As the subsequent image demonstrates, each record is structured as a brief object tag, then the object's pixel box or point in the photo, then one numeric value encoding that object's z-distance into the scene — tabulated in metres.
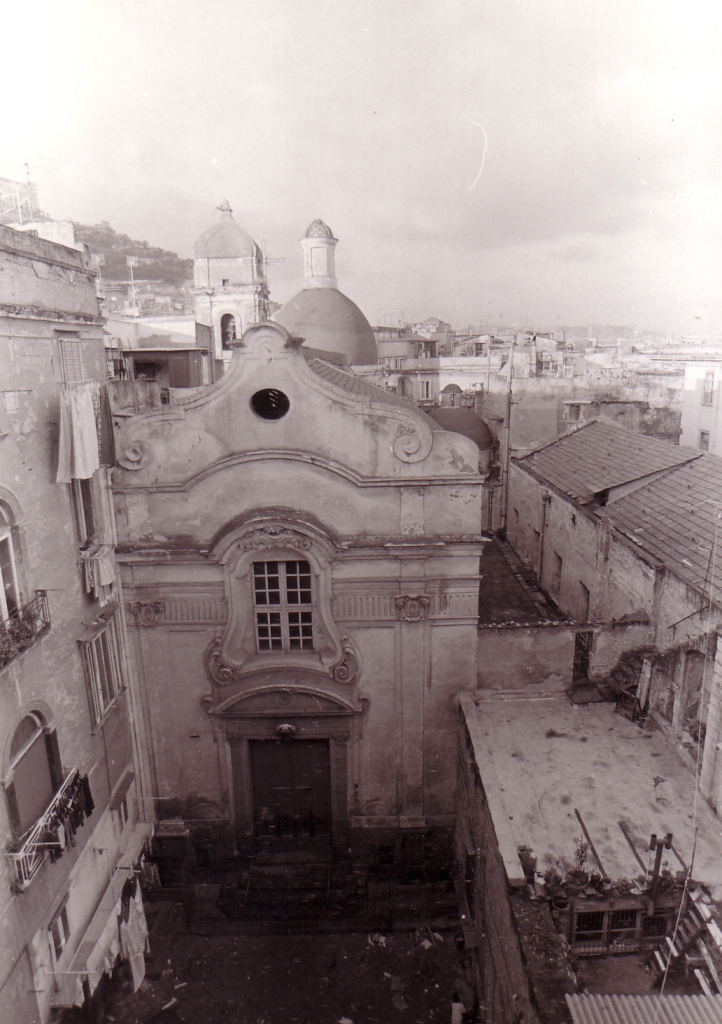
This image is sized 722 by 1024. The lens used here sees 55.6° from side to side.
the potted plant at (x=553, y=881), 11.09
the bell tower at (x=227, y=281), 53.44
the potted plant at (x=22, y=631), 11.95
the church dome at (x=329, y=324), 40.28
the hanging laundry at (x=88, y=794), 14.23
